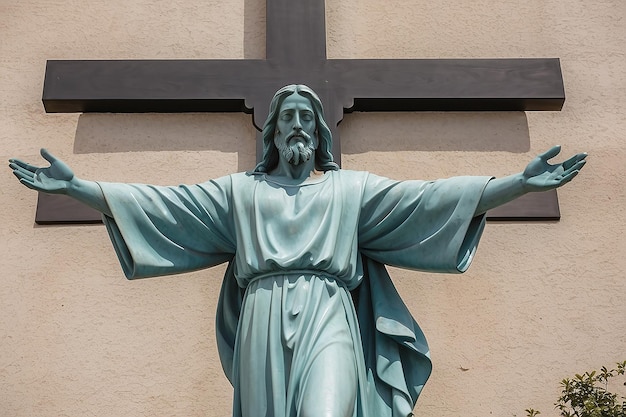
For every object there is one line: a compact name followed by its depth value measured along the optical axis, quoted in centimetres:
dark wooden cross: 673
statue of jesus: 415
